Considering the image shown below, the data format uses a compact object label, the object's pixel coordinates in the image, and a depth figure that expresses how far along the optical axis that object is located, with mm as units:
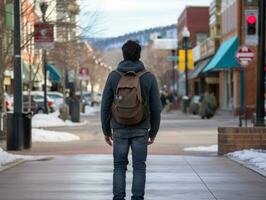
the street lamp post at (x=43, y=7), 25323
